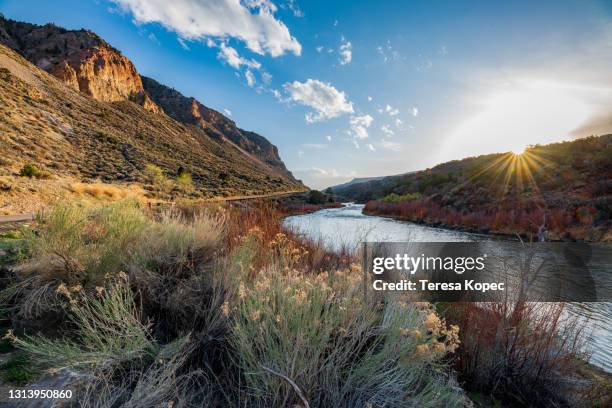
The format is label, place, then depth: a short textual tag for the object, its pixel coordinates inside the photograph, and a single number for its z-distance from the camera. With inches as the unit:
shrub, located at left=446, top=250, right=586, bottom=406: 129.6
